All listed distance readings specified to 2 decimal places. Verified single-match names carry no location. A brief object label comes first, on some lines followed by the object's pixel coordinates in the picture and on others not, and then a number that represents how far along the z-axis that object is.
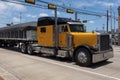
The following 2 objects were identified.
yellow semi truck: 5.69
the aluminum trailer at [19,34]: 9.21
